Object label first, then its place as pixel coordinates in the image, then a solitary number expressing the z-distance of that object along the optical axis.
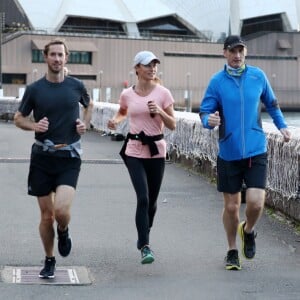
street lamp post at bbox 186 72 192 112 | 66.78
